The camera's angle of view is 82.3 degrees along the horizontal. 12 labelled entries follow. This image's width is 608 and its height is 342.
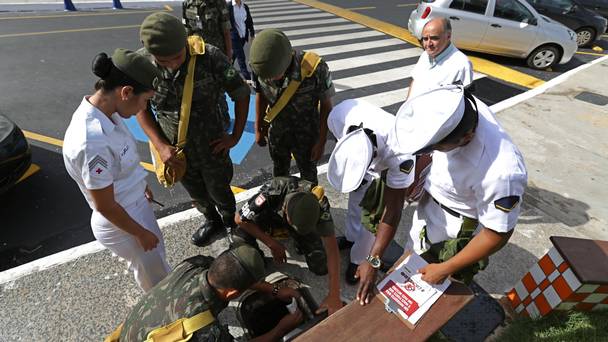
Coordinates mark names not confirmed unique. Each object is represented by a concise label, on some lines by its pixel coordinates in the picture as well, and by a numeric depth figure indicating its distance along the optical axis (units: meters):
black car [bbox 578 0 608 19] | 11.09
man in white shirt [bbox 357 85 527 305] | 1.66
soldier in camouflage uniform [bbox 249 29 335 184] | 2.54
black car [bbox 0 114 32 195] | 3.52
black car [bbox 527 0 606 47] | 9.03
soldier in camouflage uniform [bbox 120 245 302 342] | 1.75
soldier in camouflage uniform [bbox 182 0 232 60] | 4.89
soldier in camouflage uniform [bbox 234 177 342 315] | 2.19
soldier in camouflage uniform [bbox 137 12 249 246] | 2.39
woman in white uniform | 1.89
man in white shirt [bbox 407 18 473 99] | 3.46
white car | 7.52
